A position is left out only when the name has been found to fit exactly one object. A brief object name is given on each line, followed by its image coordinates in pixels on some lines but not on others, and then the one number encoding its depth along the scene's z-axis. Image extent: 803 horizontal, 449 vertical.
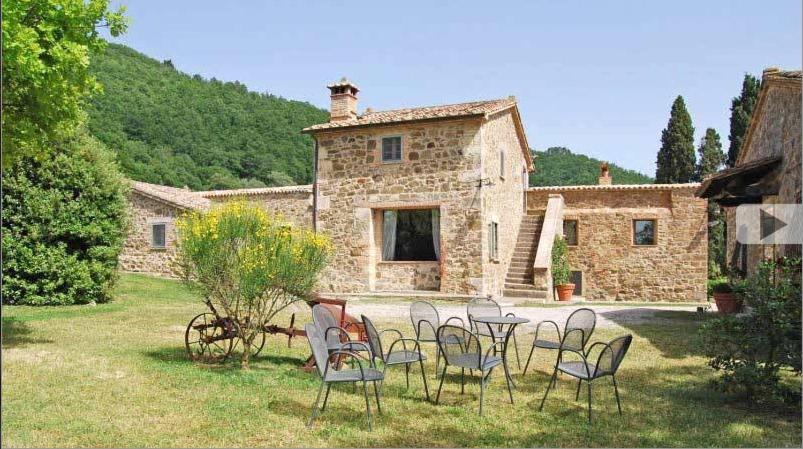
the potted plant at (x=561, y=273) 18.25
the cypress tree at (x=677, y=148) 27.78
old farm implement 6.66
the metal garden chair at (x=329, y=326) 5.63
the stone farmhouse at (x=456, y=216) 15.77
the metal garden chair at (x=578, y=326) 6.00
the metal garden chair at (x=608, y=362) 4.83
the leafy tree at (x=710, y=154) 28.30
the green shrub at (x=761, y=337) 5.00
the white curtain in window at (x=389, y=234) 16.75
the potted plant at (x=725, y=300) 11.09
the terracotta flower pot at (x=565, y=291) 18.22
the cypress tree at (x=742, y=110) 26.52
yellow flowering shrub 6.26
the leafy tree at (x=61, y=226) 11.01
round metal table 6.19
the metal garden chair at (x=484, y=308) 7.22
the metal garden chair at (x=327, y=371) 4.73
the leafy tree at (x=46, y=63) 5.59
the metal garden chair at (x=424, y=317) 6.55
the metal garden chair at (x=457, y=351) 5.25
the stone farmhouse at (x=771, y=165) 8.91
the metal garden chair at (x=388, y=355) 5.46
